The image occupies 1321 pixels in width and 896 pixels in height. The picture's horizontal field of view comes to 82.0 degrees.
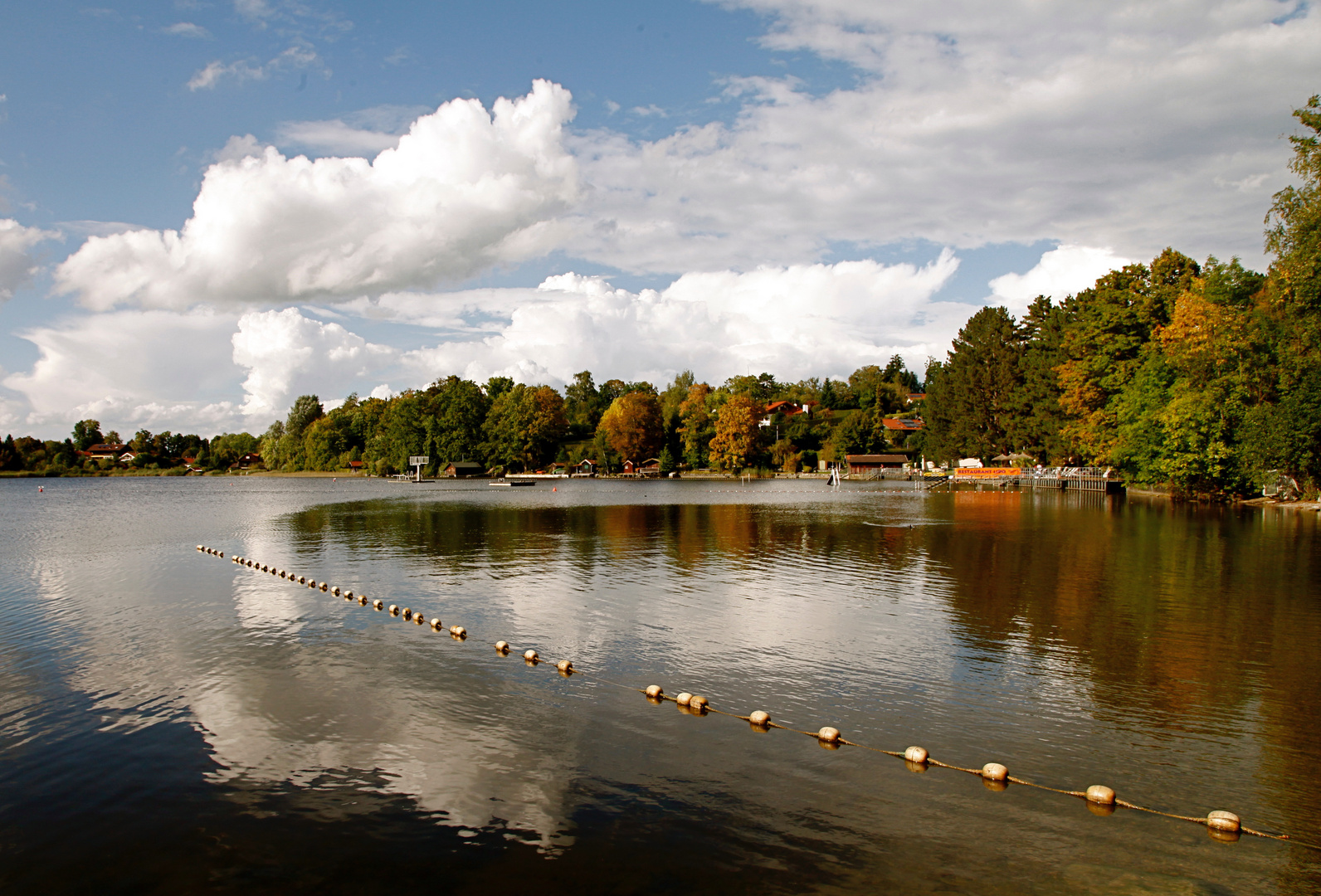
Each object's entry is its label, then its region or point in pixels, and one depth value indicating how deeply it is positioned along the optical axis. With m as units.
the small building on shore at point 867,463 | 124.12
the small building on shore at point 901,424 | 140.38
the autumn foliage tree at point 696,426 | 140.25
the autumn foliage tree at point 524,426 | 149.62
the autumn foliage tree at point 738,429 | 130.38
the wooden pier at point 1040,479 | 67.94
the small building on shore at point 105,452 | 189.07
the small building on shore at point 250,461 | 195.88
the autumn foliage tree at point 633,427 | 145.50
